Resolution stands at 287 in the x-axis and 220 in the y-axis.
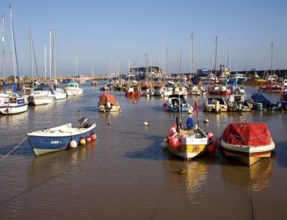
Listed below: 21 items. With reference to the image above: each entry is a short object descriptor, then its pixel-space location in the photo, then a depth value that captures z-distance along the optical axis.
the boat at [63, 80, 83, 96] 52.45
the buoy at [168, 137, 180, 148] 12.78
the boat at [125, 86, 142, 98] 48.18
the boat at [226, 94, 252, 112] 28.22
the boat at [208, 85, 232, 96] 45.60
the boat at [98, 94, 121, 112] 29.15
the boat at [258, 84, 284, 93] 51.00
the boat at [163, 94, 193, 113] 28.34
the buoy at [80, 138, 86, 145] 15.43
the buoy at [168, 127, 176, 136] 14.33
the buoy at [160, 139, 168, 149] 14.17
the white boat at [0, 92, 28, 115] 27.41
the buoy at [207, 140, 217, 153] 13.40
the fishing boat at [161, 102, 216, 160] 12.61
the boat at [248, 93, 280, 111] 28.81
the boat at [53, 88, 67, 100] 43.96
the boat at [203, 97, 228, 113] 28.02
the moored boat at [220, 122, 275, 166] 12.03
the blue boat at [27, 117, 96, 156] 13.46
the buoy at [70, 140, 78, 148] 14.64
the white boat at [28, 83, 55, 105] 35.62
